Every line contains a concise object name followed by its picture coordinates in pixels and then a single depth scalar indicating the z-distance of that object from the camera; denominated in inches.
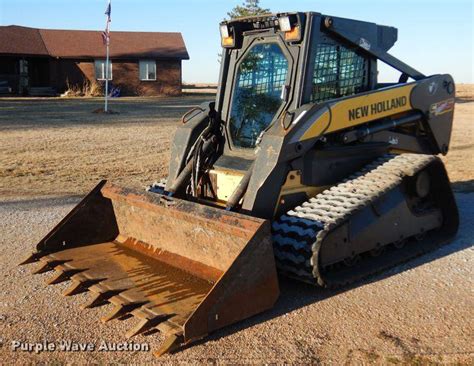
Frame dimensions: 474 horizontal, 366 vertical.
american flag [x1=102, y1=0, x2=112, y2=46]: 917.2
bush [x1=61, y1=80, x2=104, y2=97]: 1309.1
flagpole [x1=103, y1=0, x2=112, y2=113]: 917.2
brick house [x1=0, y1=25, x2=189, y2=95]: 1348.4
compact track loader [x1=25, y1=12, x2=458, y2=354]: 176.1
